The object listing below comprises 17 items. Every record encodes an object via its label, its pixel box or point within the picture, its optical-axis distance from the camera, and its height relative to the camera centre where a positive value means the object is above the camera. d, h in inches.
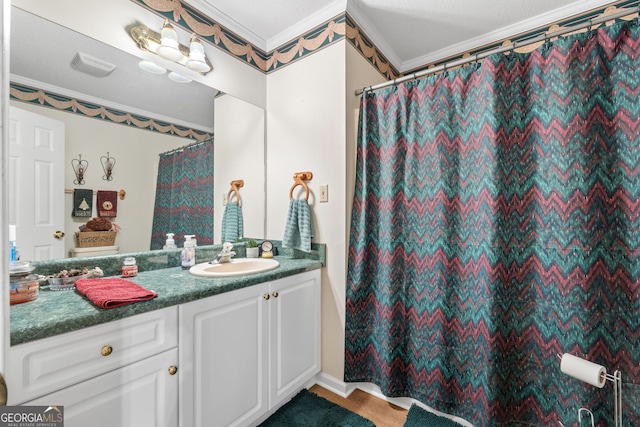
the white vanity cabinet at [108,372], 31.0 -20.5
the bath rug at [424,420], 60.3 -46.6
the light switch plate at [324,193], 73.7 +5.1
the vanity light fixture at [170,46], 60.1 +38.0
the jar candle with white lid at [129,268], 53.6 -11.1
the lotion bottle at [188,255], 63.1 -10.3
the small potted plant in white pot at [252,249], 78.1 -10.7
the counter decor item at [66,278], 45.1 -11.4
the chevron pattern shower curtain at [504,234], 48.1 -4.6
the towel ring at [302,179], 76.1 +9.2
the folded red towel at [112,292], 36.6 -11.9
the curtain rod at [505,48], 47.2 +33.1
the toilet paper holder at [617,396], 41.6 -28.7
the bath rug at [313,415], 59.5 -46.0
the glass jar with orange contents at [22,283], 37.5 -10.2
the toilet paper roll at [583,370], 40.5 -23.9
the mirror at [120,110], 47.2 +21.7
